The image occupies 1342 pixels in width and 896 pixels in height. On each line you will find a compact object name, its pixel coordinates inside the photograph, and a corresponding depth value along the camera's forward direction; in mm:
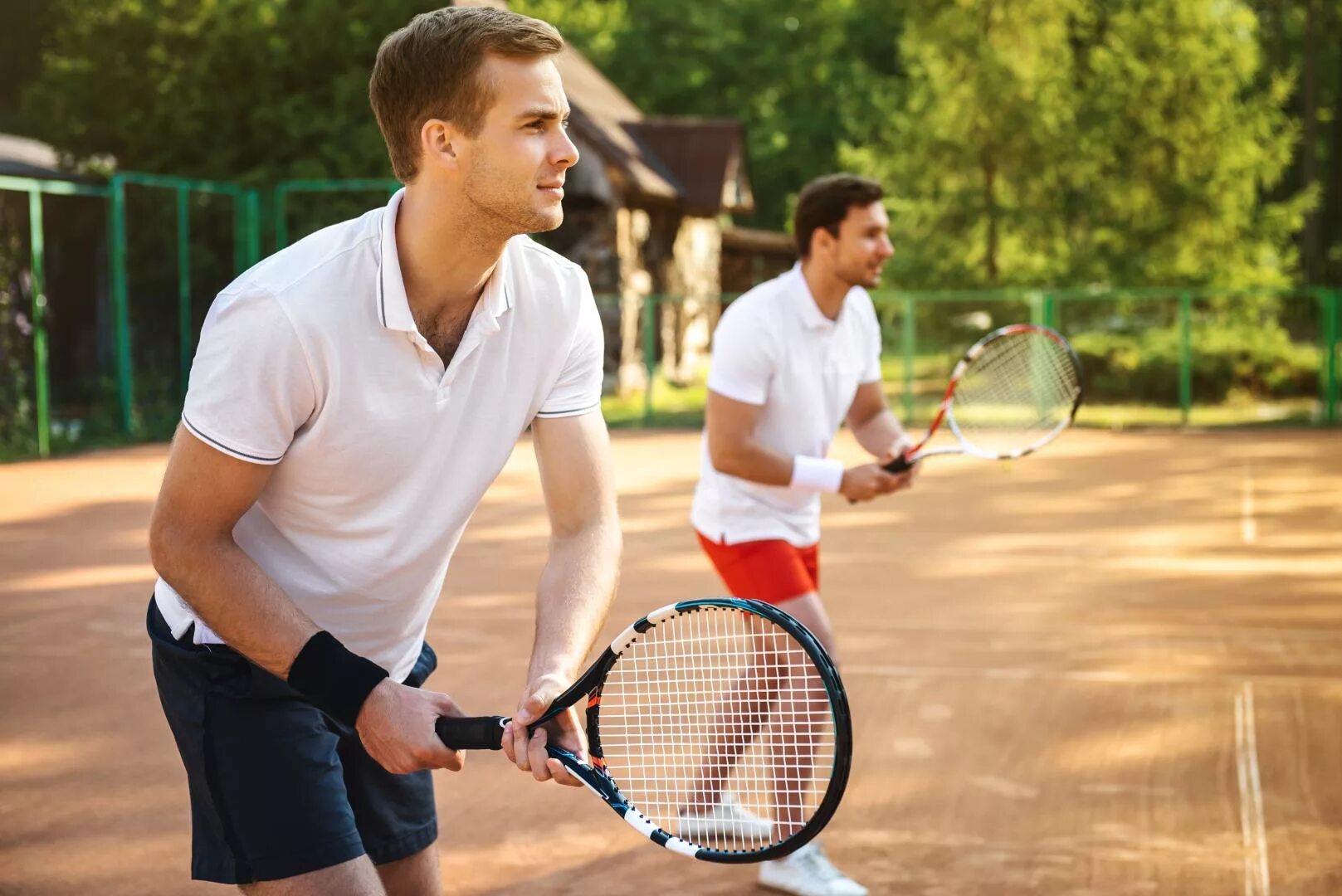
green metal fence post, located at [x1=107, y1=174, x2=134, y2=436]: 16969
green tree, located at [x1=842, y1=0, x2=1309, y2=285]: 25203
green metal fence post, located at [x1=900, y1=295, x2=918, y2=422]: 19447
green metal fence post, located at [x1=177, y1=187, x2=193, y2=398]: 17922
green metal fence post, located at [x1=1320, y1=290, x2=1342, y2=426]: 18469
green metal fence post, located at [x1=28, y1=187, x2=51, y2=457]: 15336
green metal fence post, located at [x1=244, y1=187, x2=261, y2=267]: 19234
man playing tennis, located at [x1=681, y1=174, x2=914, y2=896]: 4418
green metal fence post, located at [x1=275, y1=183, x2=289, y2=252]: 19609
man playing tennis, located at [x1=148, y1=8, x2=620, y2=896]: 2359
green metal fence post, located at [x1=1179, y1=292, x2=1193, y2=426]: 19156
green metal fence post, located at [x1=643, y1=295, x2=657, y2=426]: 19562
